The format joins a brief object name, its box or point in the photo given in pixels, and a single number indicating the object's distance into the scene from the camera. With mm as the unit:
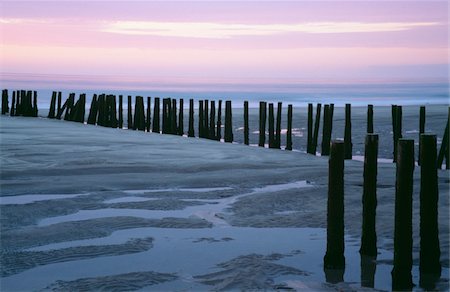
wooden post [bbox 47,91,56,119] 25016
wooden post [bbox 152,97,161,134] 19953
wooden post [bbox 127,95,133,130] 21359
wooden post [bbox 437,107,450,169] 12820
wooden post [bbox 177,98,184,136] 18922
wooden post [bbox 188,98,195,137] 18375
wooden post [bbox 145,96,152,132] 20594
